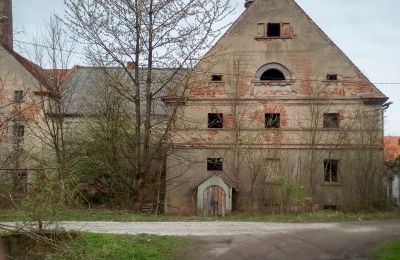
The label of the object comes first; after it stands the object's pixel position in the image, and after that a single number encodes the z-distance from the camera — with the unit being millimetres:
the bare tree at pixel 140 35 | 23297
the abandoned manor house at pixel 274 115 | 26875
